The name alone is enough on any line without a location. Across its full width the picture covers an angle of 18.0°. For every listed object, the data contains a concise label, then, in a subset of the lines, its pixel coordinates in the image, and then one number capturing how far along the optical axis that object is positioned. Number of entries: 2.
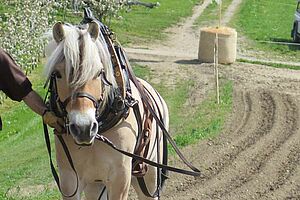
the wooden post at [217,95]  21.08
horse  6.11
